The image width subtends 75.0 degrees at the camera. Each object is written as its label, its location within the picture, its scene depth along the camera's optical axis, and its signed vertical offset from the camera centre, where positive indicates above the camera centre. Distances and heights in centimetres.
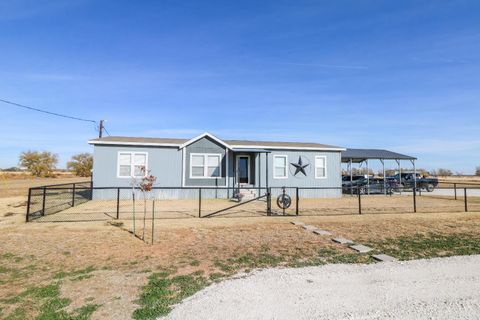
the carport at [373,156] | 2523 +199
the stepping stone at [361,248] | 671 -148
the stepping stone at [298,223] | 1001 -139
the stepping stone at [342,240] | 748 -146
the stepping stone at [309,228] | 920 -142
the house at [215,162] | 1750 +107
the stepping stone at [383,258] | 592 -149
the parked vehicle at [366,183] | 2362 -21
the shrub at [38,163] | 5559 +301
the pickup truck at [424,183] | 2856 -22
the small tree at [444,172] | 8598 +243
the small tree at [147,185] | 791 -13
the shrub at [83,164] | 5597 +280
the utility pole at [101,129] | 2893 +472
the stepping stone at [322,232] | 846 -144
